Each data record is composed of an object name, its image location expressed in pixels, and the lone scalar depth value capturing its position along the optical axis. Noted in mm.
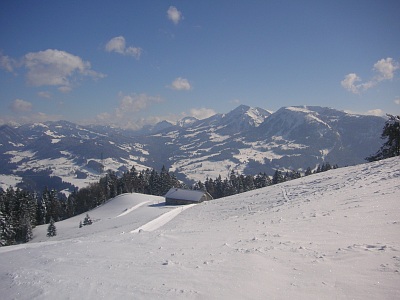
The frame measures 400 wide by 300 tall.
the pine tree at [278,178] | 94188
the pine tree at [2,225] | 48656
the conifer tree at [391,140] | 40719
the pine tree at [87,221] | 53103
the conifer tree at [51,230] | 51469
